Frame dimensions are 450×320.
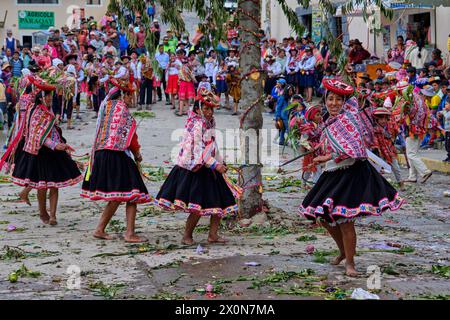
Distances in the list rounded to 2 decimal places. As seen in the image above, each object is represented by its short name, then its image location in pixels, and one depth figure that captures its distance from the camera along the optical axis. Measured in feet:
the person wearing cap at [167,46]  85.58
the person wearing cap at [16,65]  87.66
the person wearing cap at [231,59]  86.07
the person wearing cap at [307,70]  83.97
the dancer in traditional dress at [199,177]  32.42
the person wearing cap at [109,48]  93.53
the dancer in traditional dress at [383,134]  47.34
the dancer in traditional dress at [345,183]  27.43
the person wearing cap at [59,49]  89.40
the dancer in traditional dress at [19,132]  38.55
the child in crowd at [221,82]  88.84
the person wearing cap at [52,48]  88.20
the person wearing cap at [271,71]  87.15
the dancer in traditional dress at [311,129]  37.60
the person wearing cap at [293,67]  85.05
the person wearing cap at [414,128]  52.49
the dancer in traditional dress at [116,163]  33.78
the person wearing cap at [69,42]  91.46
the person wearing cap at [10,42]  107.04
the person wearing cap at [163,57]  85.45
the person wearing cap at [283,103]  68.85
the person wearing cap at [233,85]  85.56
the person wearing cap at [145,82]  86.53
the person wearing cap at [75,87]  79.20
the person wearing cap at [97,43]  99.40
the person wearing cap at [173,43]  89.40
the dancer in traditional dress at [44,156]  37.60
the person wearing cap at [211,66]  89.96
